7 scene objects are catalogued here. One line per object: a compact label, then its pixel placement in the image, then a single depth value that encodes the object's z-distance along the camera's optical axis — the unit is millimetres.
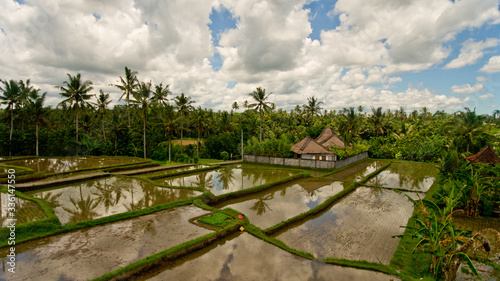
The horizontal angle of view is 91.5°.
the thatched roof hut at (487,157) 15532
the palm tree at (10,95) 24672
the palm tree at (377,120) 32875
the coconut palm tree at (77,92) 26359
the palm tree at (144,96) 25531
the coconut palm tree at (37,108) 25125
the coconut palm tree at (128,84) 27750
